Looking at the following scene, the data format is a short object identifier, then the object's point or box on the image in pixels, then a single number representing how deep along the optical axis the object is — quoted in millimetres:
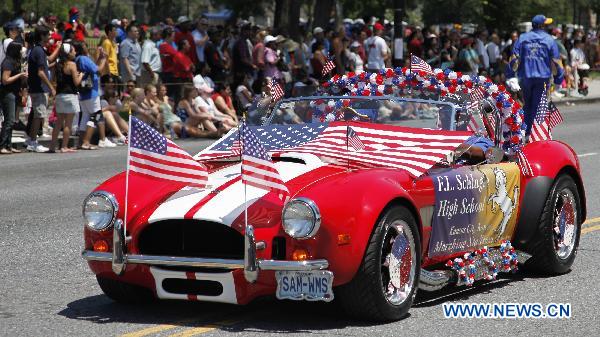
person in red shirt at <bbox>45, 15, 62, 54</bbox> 20469
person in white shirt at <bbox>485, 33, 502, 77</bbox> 31469
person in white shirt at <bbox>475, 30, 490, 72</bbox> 30062
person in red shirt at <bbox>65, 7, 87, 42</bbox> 22627
